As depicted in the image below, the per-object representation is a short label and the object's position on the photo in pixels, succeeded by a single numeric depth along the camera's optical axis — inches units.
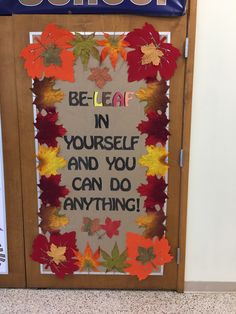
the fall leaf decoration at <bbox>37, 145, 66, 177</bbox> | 89.8
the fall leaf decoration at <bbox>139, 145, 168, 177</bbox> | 89.2
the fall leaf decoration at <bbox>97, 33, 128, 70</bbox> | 84.0
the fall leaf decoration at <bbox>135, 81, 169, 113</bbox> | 86.0
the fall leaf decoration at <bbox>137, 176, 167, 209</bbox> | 90.6
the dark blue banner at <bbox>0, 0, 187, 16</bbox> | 81.7
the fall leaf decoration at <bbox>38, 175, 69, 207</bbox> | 91.3
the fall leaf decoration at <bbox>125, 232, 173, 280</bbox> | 93.4
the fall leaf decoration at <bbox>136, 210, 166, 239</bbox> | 92.4
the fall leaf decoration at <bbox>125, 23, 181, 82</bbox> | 83.8
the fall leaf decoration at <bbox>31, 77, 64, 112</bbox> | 86.7
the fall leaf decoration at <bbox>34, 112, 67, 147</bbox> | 88.2
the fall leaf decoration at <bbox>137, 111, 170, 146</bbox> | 87.4
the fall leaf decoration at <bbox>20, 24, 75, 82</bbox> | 84.4
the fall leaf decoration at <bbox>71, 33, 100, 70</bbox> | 84.3
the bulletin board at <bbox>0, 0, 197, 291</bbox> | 84.4
